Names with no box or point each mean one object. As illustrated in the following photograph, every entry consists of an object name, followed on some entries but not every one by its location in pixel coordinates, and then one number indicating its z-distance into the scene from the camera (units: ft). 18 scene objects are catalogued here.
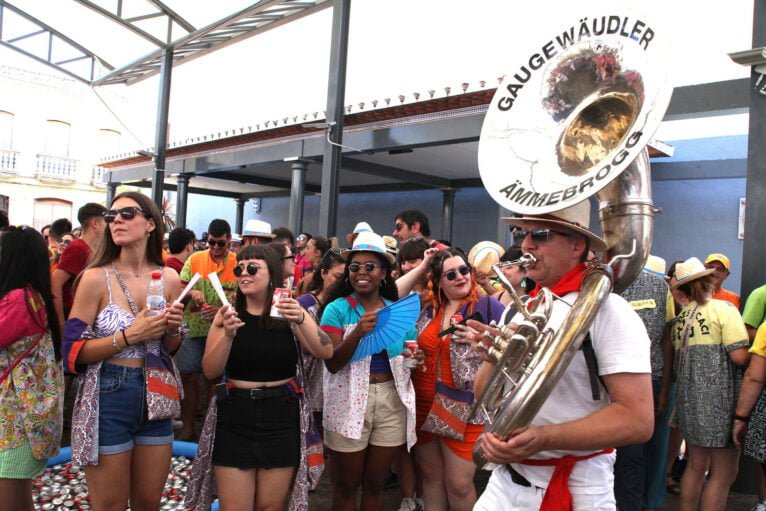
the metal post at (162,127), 42.01
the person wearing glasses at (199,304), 17.47
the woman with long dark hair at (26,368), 9.32
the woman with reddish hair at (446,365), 11.38
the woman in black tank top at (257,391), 9.80
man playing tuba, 5.81
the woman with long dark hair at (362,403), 11.30
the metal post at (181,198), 49.72
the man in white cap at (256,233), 22.95
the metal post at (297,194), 36.04
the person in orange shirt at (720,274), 18.76
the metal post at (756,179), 17.16
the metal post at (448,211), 44.06
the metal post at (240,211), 66.18
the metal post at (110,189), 60.95
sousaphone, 5.62
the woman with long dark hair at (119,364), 8.80
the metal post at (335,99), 28.04
